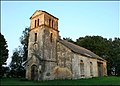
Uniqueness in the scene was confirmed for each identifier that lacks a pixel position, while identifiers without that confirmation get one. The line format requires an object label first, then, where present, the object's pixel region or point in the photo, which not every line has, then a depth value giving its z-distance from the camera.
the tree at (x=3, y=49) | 39.16
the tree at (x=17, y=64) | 53.65
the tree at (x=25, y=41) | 52.64
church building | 29.71
